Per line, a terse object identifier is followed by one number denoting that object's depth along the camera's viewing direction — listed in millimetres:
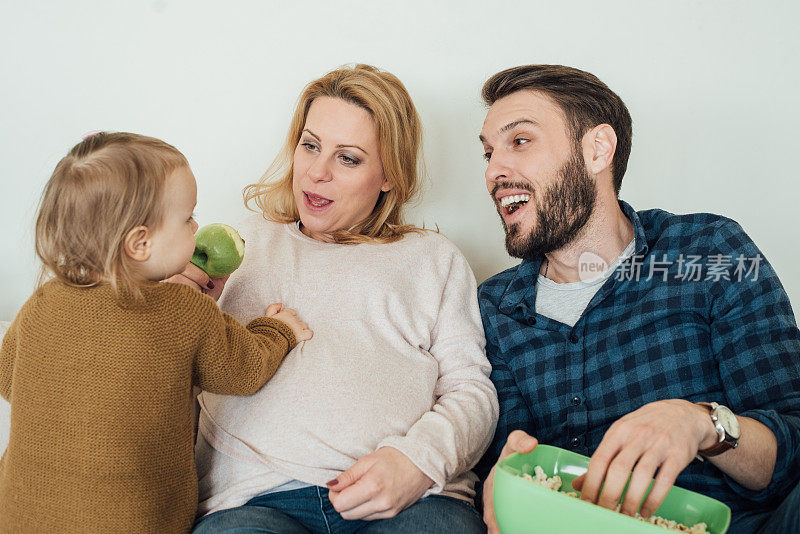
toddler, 1068
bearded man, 1169
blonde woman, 1287
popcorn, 969
